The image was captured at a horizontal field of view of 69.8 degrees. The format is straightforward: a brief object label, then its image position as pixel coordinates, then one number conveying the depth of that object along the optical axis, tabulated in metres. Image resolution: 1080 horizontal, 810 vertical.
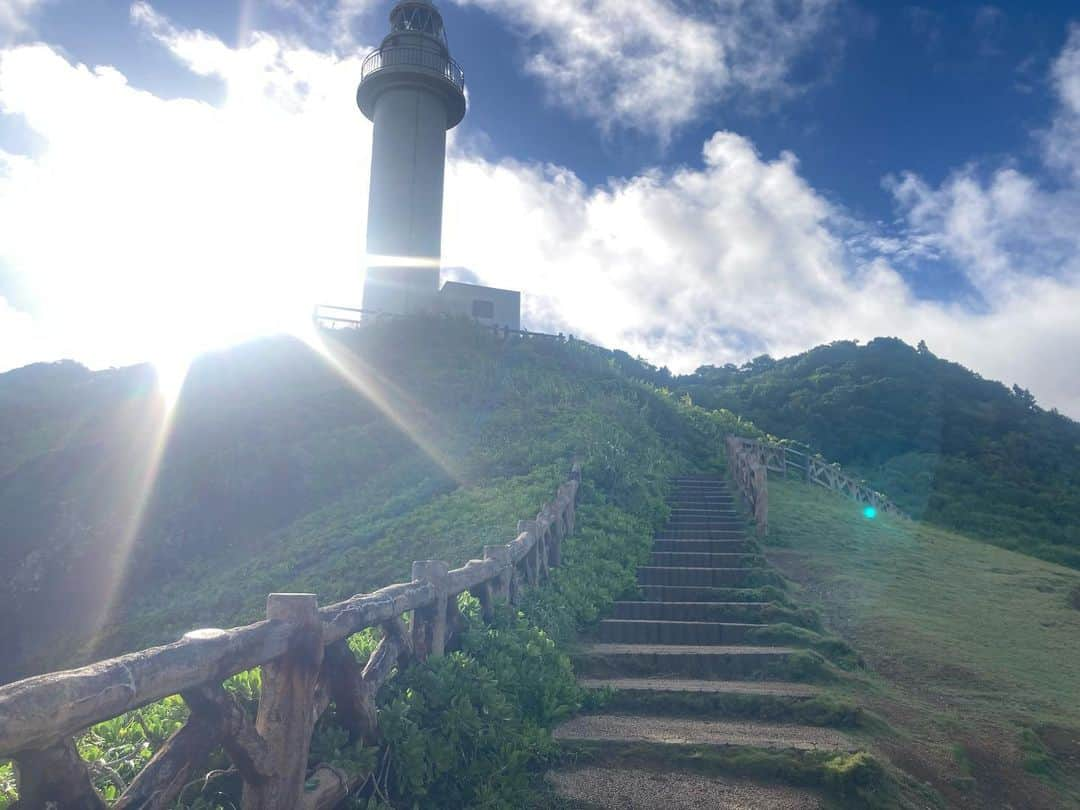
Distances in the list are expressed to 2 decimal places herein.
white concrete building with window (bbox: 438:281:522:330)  31.48
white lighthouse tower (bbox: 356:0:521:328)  30.11
